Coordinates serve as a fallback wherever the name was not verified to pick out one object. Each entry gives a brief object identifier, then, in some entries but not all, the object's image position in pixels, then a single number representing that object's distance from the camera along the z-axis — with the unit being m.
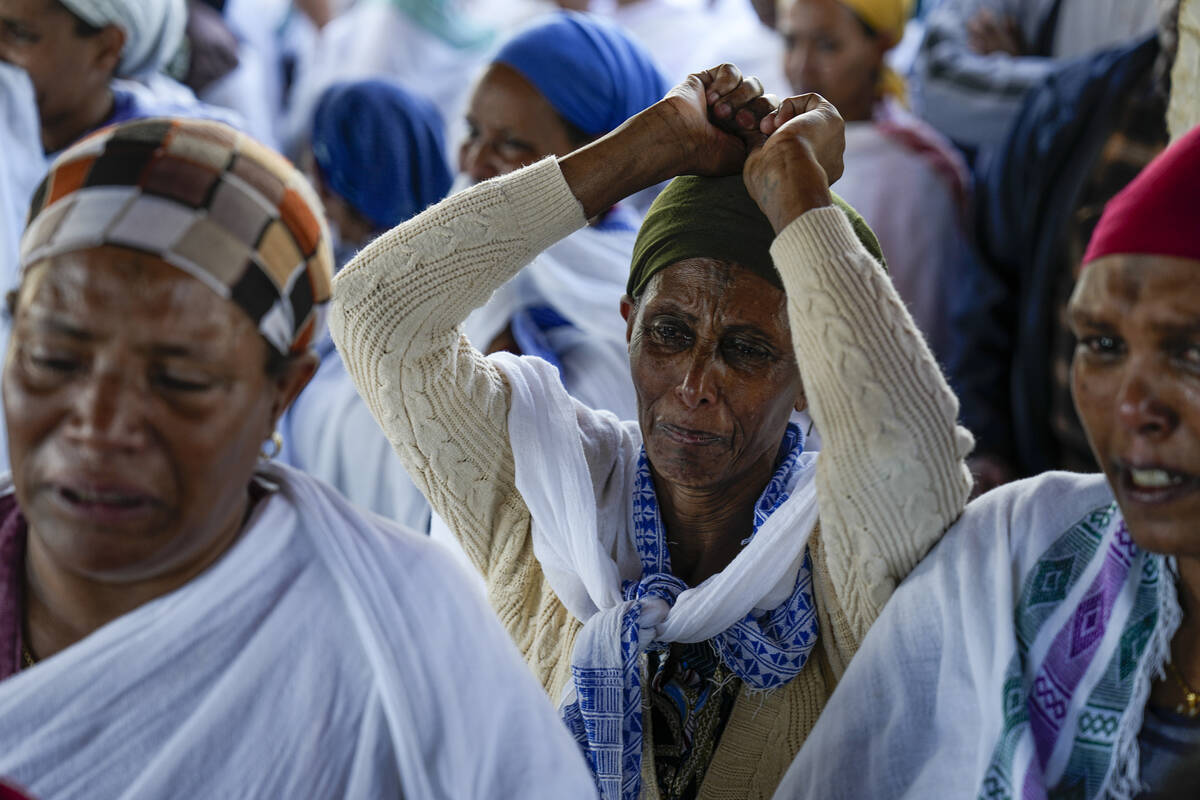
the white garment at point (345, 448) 3.51
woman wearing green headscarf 1.95
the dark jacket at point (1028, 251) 3.55
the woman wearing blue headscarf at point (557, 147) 3.21
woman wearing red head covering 1.55
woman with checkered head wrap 1.29
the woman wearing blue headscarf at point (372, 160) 4.36
